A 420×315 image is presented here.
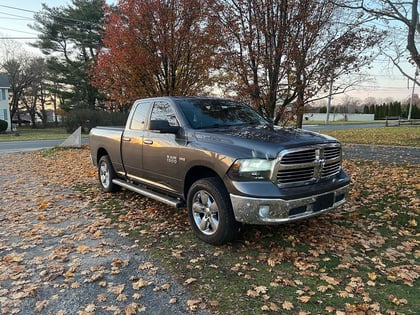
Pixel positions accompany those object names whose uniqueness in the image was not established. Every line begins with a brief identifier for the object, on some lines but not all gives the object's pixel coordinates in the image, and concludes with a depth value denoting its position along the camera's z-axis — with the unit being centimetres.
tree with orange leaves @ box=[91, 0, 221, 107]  1091
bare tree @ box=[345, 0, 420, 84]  1075
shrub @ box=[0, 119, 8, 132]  3644
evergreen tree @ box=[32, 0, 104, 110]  3672
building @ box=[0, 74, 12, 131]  4074
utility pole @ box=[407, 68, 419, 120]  1406
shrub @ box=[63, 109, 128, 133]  3102
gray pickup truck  374
